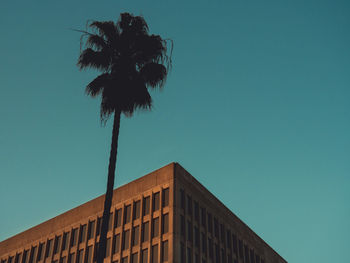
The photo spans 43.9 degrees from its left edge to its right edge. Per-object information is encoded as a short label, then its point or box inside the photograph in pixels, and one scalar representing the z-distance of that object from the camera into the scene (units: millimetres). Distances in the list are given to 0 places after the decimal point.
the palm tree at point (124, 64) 22123
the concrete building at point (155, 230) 43625
